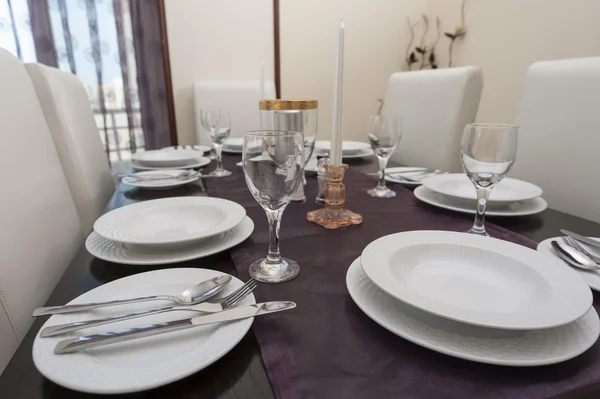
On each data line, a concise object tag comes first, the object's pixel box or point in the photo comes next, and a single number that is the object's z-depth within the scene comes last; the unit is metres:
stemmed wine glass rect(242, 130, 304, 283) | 0.46
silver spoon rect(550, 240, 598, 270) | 0.47
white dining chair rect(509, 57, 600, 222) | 0.93
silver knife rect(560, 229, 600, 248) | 0.53
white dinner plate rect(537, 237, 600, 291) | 0.44
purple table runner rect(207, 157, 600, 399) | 0.30
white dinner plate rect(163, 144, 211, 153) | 1.42
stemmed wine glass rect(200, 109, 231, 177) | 1.09
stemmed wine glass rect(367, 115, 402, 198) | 0.87
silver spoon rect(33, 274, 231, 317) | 0.37
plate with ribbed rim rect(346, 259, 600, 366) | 0.31
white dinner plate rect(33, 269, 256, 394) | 0.28
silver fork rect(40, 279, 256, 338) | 0.33
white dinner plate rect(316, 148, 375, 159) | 1.33
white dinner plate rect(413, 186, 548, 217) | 0.71
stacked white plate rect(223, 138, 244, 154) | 1.49
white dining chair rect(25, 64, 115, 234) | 0.92
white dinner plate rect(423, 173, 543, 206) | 0.73
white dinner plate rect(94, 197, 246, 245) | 0.53
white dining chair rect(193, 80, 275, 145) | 2.01
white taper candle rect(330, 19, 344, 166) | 0.62
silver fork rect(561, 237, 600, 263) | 0.50
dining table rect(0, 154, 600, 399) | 0.30
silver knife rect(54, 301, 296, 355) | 0.31
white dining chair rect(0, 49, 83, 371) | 0.51
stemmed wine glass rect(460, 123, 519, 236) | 0.57
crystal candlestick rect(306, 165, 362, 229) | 0.67
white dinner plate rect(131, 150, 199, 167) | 1.18
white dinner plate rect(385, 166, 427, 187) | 0.94
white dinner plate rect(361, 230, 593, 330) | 0.33
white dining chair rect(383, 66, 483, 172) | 1.32
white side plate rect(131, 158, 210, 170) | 1.17
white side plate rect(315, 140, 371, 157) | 1.34
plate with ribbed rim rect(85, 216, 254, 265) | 0.51
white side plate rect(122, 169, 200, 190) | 0.90
